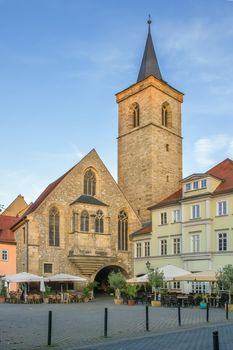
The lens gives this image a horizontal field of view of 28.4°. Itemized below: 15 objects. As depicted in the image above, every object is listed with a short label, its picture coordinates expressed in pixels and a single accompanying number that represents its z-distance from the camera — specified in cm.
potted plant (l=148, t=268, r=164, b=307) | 3037
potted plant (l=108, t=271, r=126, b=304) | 3312
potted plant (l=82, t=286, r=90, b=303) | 3503
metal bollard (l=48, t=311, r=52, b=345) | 1250
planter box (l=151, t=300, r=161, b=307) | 3022
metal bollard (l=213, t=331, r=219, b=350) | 743
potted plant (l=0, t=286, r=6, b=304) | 3450
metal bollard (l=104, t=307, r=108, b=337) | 1426
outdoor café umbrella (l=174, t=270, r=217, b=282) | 2864
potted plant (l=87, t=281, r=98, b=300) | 3734
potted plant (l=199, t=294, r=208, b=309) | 2794
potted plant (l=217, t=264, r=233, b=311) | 2700
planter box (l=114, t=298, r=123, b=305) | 3300
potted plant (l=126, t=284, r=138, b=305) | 3174
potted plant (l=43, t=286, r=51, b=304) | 3428
